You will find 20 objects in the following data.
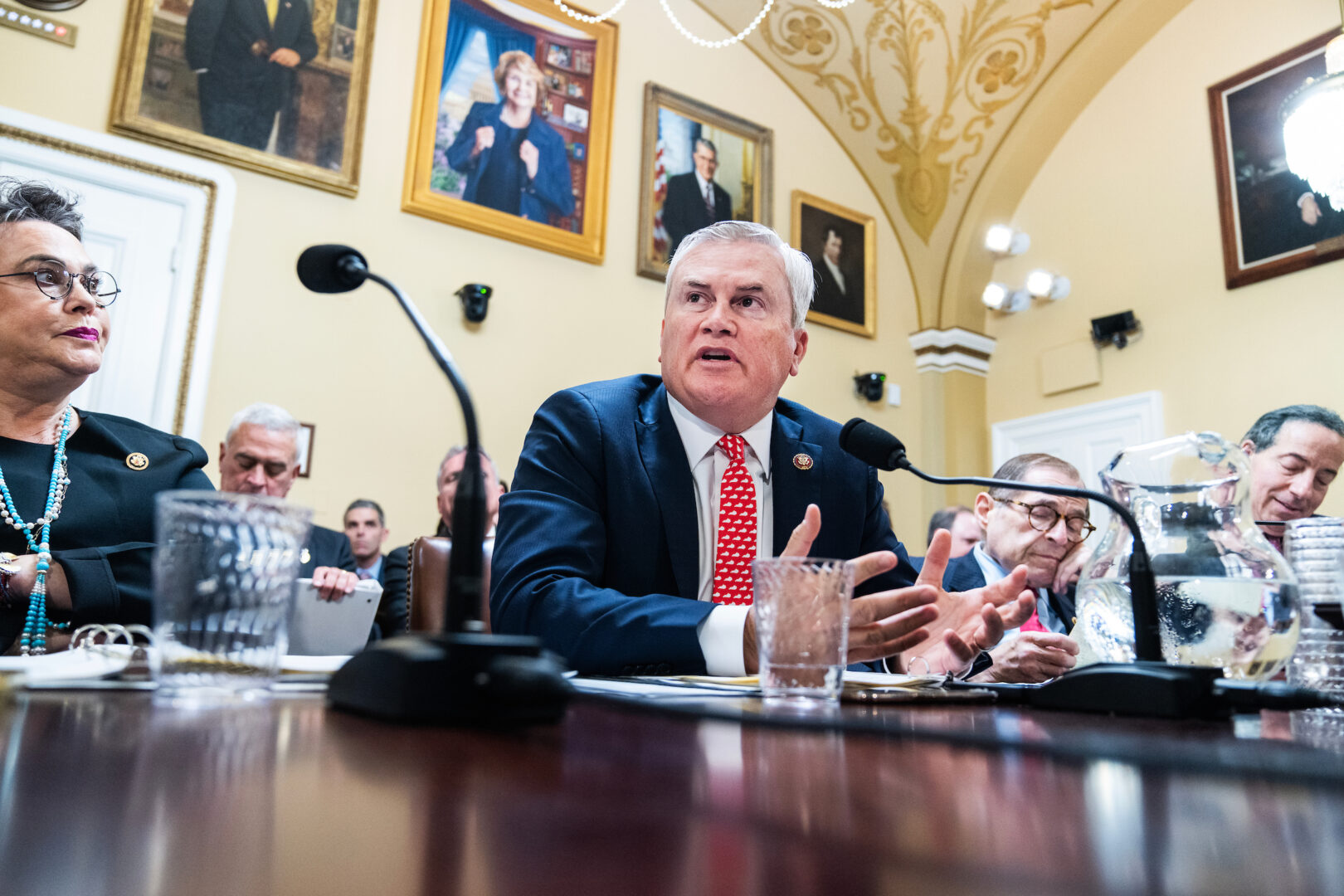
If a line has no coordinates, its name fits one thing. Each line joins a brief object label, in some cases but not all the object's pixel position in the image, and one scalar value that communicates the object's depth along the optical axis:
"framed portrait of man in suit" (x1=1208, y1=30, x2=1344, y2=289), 5.09
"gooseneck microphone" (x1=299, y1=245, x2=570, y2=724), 0.53
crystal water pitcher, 0.96
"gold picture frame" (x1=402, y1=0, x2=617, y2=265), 5.00
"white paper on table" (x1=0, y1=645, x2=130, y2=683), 0.73
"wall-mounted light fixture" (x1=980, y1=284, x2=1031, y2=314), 6.56
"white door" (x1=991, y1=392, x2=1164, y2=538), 5.74
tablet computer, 2.06
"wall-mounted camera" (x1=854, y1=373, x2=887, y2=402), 6.34
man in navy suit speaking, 1.14
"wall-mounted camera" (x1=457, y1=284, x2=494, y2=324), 4.91
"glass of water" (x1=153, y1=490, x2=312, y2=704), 0.65
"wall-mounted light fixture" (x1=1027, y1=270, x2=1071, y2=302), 6.34
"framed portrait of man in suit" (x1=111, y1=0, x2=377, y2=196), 4.28
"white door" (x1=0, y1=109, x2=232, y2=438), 4.02
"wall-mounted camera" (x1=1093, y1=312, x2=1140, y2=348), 5.90
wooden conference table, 0.24
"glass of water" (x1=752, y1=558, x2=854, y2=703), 0.83
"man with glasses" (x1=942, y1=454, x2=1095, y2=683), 2.55
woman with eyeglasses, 1.53
